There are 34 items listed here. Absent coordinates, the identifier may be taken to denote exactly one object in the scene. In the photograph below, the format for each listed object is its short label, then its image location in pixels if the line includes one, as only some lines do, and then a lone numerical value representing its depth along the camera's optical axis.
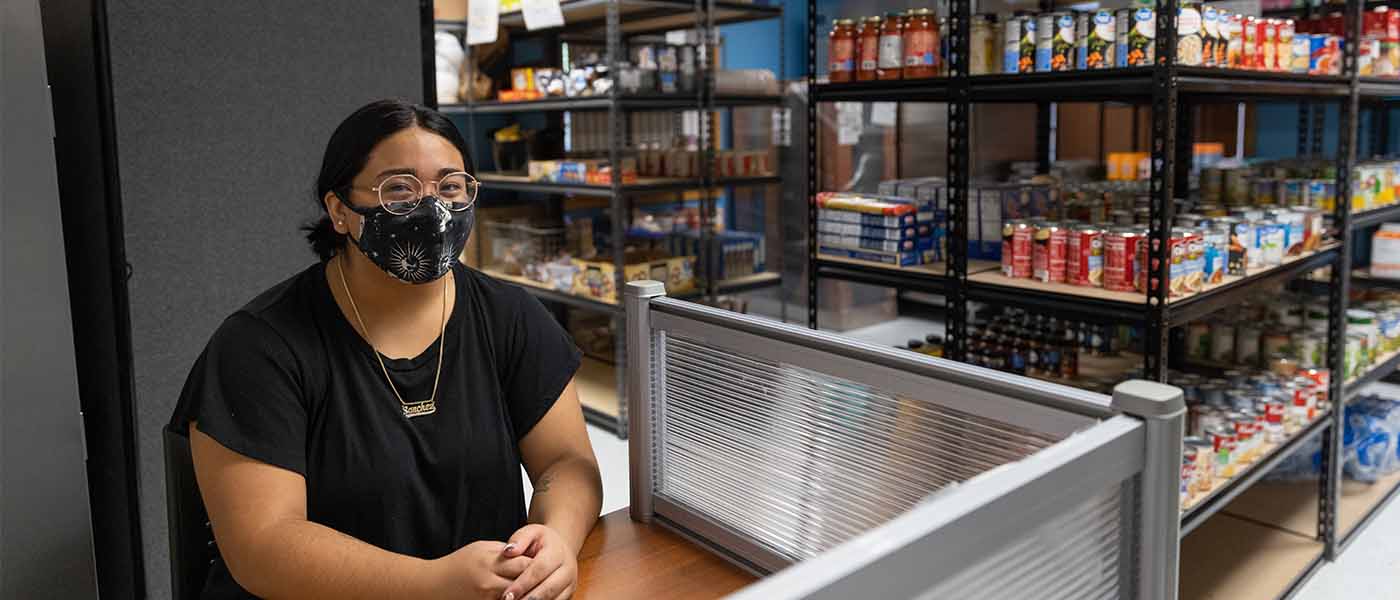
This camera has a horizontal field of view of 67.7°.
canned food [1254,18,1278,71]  2.63
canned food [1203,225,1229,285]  2.49
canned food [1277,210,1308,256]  2.84
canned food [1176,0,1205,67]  2.29
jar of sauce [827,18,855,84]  2.92
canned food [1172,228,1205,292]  2.39
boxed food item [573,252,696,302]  4.45
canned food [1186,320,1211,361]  3.32
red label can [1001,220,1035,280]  2.62
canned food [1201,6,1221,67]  2.37
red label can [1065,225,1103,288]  2.46
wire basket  4.93
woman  1.33
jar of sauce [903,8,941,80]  2.75
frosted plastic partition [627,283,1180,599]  0.81
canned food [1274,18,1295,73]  2.69
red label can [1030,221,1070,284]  2.53
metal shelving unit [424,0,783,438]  4.23
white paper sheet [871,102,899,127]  6.12
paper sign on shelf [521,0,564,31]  4.23
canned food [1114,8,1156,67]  2.31
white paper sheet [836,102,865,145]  6.01
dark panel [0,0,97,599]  1.74
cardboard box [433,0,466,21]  5.25
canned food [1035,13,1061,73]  2.44
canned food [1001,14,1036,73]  2.50
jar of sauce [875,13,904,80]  2.80
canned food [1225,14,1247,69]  2.47
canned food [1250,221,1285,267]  2.72
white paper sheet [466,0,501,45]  4.64
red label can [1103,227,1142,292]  2.41
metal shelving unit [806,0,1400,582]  2.26
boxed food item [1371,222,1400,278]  4.25
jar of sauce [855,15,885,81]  2.86
